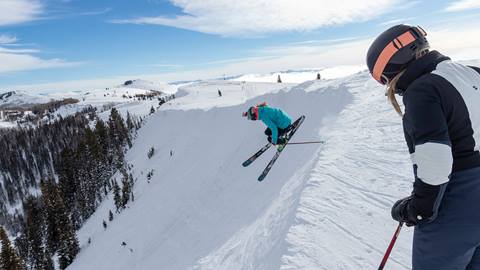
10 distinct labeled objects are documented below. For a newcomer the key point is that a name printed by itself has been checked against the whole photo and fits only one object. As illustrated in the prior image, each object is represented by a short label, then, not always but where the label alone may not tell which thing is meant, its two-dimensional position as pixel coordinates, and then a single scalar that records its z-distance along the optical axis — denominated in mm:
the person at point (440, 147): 2648
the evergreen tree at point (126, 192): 63644
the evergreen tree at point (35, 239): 62094
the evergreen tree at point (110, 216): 66012
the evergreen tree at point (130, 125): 130575
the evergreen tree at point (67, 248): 55812
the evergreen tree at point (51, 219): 64375
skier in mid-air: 15555
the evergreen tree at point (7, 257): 44344
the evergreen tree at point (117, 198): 68412
